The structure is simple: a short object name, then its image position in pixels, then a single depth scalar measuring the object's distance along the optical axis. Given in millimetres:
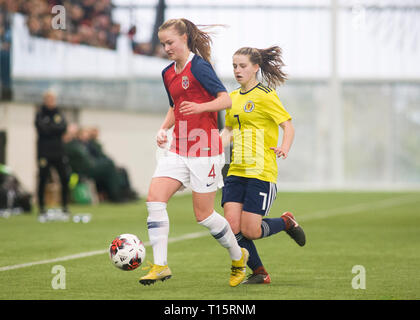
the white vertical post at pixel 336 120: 31312
